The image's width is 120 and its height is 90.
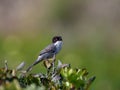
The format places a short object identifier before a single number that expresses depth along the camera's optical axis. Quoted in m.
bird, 6.15
